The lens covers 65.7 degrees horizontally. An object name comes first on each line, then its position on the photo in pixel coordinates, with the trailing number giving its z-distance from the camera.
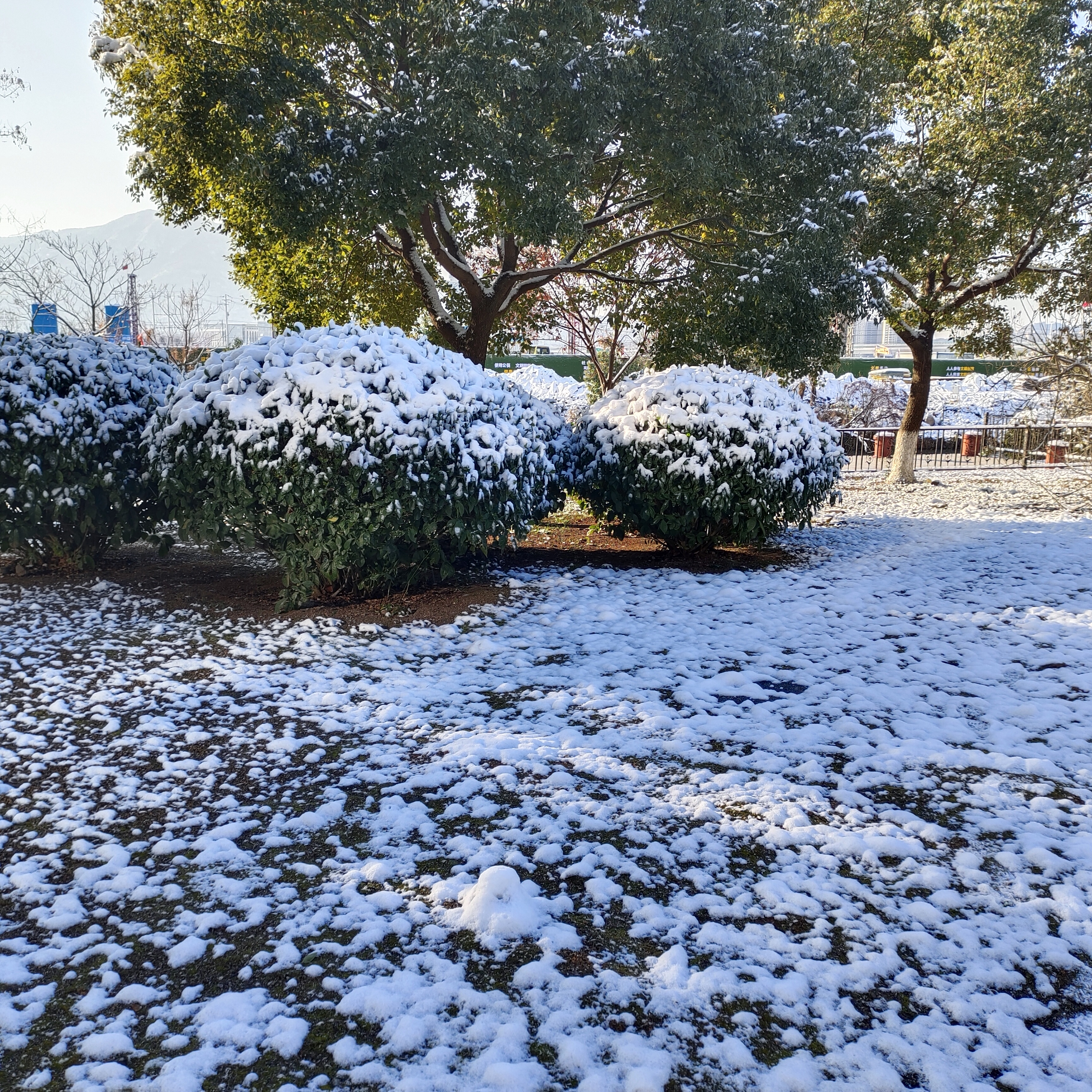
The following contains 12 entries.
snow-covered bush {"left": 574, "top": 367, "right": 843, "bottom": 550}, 7.36
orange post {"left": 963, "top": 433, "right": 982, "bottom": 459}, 18.38
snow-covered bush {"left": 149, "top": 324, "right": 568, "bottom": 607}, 5.49
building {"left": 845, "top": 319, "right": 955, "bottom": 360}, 52.95
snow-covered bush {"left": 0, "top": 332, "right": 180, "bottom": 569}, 6.20
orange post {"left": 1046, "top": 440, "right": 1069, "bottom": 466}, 17.31
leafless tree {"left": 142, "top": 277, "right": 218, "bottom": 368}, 18.36
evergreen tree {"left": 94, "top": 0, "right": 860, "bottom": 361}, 7.73
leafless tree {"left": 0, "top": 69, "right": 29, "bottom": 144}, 9.70
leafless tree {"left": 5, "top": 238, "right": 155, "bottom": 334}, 14.90
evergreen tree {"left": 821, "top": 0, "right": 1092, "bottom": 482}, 11.18
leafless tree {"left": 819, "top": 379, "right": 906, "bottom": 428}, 22.45
